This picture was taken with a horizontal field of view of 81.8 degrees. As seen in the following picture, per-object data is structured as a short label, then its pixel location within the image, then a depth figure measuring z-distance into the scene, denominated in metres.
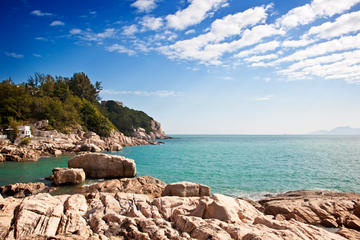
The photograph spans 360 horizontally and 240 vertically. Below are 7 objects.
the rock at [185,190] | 12.31
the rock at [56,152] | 37.13
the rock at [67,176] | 16.91
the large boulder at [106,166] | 19.64
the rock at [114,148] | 51.20
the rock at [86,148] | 41.76
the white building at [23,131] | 47.60
